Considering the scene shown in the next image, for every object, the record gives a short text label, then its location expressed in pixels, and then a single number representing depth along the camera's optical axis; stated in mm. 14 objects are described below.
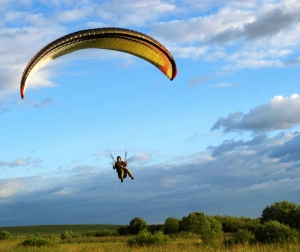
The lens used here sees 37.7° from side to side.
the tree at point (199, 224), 47156
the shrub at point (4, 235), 58391
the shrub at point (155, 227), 54312
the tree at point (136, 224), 56519
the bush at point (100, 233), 58719
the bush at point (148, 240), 31011
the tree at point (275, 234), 28984
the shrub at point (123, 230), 57750
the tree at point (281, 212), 42750
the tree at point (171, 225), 51256
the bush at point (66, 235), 56125
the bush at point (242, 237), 30098
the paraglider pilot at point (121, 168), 20031
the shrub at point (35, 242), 35775
